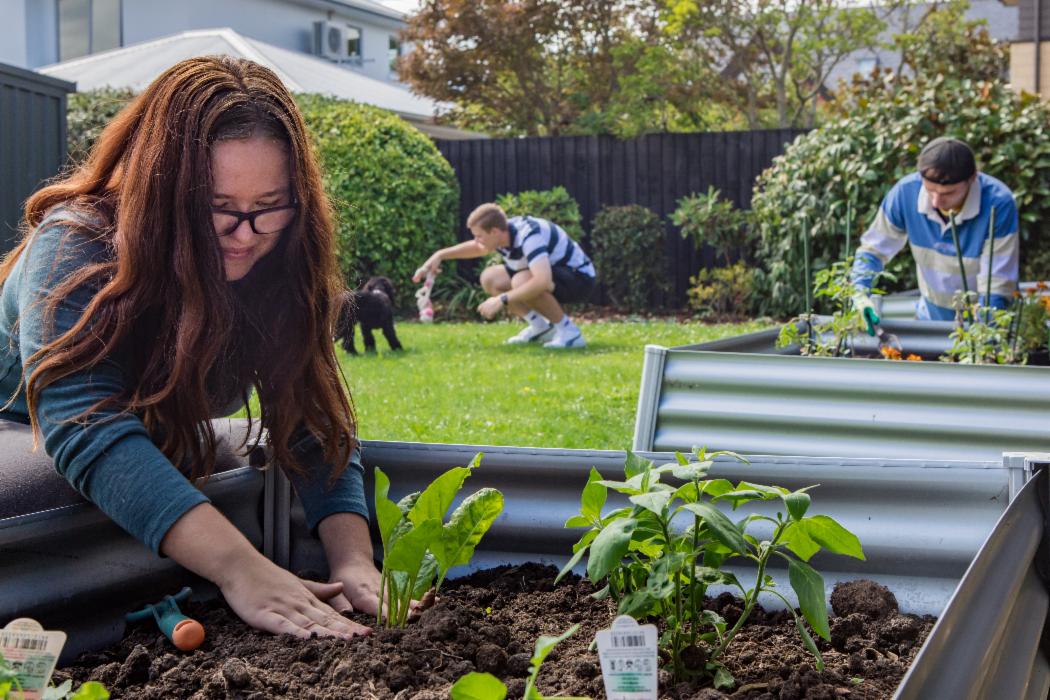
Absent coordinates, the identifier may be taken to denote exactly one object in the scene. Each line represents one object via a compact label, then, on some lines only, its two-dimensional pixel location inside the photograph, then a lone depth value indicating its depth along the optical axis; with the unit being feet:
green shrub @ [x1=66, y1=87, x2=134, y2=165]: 44.45
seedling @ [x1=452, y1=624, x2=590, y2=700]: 3.31
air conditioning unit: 92.73
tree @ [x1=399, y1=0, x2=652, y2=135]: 62.95
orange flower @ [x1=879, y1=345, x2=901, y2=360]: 12.95
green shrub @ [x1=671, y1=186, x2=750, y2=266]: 42.91
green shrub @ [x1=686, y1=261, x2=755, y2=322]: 40.29
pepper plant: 4.41
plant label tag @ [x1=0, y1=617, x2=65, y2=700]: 3.26
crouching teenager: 32.40
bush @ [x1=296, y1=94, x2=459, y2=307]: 44.21
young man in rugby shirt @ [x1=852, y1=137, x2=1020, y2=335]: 15.66
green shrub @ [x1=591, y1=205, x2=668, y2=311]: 45.39
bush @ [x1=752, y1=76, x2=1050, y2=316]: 27.91
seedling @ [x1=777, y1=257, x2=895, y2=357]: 13.43
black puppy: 30.07
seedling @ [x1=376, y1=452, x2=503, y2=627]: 5.14
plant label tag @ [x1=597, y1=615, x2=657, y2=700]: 3.57
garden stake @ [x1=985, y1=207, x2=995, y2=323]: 12.45
